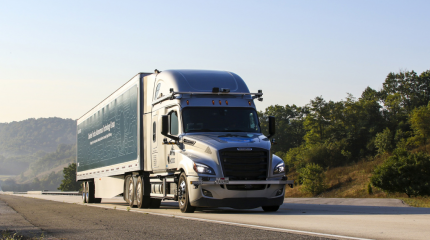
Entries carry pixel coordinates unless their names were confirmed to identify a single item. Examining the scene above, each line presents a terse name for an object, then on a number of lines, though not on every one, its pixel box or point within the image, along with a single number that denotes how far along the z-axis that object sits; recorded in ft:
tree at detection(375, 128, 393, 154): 306.14
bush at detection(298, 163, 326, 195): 259.80
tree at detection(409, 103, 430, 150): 290.15
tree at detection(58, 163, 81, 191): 461.37
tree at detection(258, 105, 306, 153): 437.58
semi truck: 43.32
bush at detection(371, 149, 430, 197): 197.26
